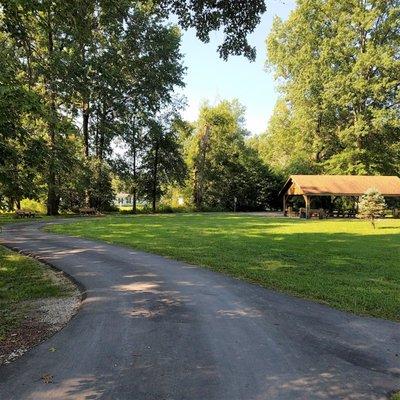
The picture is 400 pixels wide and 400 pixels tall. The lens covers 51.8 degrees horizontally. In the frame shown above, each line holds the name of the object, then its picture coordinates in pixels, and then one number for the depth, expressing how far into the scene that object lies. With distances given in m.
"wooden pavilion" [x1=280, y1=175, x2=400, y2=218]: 37.53
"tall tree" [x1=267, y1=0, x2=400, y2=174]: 43.34
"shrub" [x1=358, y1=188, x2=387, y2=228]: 27.97
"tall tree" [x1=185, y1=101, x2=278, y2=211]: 56.84
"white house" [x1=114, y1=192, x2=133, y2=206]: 111.39
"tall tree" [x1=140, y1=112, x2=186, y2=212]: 50.16
